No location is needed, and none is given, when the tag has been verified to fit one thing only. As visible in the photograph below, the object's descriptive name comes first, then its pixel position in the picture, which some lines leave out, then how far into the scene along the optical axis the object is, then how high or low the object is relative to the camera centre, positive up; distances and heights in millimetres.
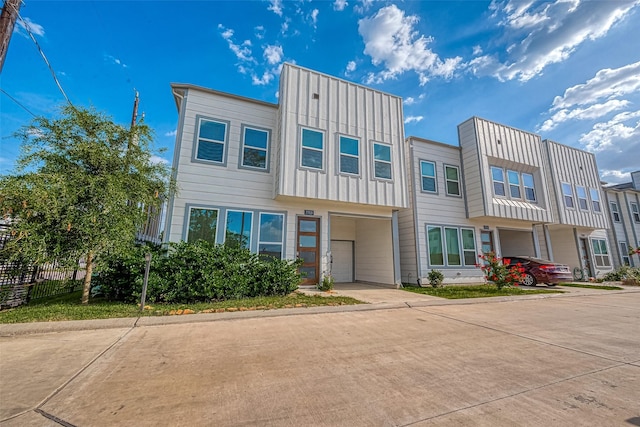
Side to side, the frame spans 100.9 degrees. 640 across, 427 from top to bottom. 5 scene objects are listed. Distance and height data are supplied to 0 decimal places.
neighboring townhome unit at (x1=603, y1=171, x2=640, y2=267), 18250 +3172
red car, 11398 -255
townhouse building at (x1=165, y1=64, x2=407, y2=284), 8516 +3336
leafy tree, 5180 +1484
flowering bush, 9492 -296
